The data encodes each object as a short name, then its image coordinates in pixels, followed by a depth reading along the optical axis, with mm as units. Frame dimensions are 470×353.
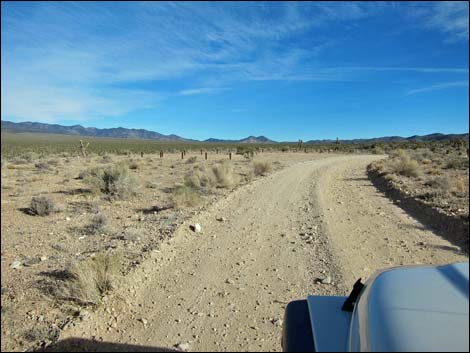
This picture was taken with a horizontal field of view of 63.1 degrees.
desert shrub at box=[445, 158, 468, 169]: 21242
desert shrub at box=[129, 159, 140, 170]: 24136
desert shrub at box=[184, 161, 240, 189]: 14727
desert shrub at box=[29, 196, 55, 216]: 9562
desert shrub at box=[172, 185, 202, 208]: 10695
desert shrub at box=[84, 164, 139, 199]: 12656
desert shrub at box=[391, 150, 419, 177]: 17734
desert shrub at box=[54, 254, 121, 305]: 4793
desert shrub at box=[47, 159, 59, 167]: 23881
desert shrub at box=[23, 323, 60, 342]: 3924
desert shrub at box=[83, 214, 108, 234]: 8195
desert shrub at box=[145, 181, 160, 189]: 15312
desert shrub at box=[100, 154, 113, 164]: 28647
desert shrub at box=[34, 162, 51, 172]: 20181
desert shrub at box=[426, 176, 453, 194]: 12115
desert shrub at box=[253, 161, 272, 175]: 20694
